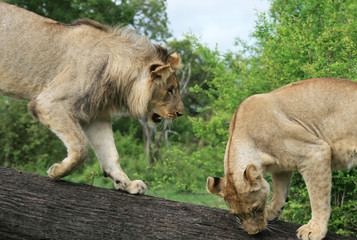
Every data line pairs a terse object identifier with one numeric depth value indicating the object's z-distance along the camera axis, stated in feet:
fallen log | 24.04
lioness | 23.80
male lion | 26.78
